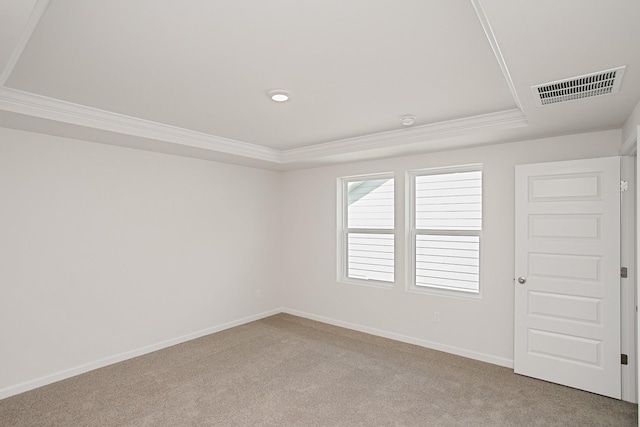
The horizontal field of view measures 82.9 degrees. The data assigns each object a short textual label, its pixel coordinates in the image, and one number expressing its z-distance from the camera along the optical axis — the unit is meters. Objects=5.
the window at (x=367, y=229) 4.68
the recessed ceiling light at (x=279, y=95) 2.64
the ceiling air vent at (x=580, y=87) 2.01
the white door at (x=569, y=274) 3.02
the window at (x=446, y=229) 3.98
